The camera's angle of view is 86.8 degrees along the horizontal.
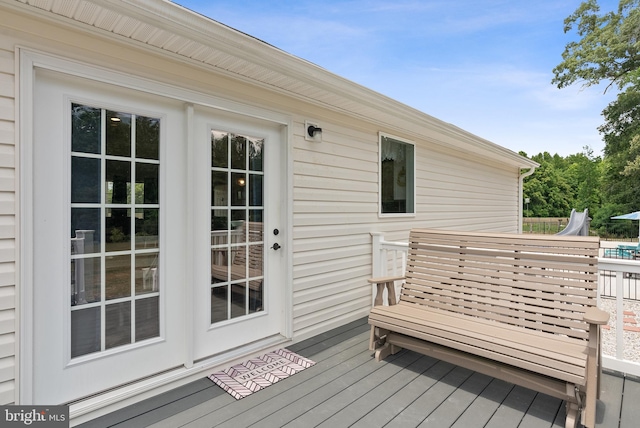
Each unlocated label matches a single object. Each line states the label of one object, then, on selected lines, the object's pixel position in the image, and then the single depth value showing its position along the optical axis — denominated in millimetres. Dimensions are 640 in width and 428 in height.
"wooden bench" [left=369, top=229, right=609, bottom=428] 1918
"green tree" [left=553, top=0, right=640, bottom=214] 14047
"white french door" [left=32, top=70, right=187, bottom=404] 1942
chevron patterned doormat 2352
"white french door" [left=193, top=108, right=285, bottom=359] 2600
